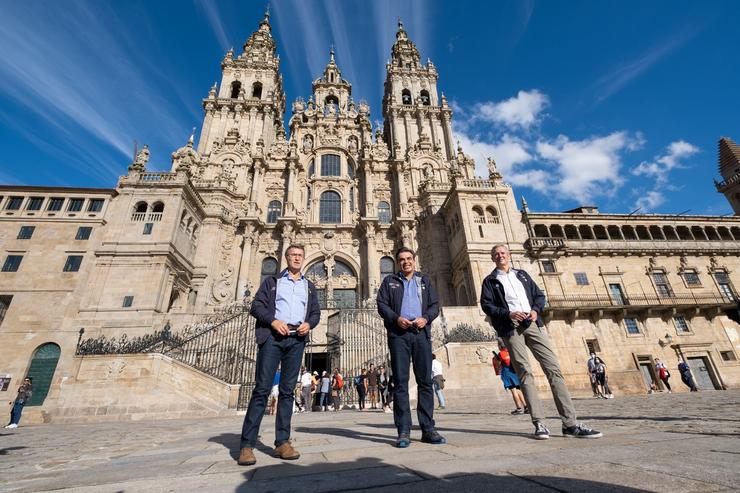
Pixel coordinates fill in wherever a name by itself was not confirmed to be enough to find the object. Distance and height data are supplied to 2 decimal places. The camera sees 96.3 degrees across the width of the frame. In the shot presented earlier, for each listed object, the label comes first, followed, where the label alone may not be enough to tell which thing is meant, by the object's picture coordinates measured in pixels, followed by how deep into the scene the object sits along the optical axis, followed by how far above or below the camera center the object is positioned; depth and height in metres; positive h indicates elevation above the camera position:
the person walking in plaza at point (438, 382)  10.07 +0.27
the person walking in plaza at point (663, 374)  17.05 +0.42
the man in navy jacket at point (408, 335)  3.45 +0.60
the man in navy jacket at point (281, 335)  3.22 +0.60
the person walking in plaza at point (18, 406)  11.38 +0.07
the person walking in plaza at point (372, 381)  11.80 +0.43
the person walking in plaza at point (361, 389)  12.04 +0.19
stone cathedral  15.60 +8.32
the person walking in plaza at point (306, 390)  12.31 +0.24
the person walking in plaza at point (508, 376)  7.32 +0.28
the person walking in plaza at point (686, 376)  17.53 +0.29
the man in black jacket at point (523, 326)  3.51 +0.68
